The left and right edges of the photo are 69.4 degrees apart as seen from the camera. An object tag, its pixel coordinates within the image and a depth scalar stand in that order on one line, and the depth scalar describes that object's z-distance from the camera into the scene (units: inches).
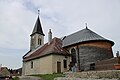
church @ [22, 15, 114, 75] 475.2
